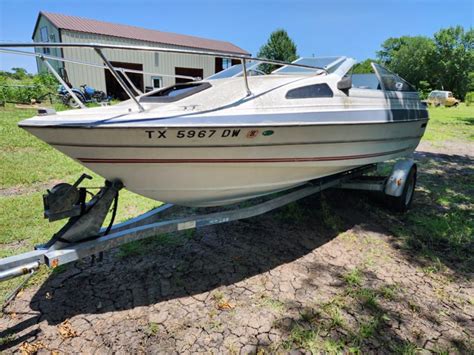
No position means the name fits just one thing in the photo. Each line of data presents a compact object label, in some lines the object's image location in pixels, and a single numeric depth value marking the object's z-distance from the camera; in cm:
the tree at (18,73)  2920
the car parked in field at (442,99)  2886
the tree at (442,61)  4269
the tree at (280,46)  4416
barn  1811
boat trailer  236
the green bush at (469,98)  3234
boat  243
